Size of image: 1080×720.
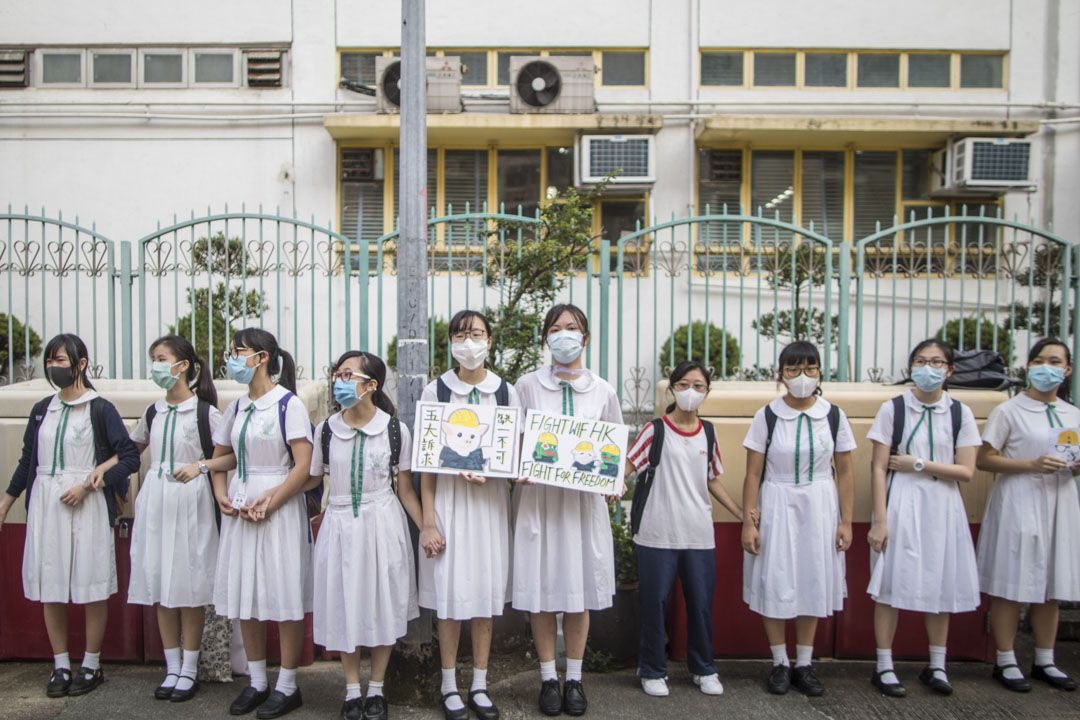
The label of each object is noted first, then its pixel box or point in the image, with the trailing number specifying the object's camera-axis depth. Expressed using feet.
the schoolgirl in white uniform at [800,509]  13.64
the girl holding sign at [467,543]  12.78
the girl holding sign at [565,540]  13.07
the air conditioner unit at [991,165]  35.35
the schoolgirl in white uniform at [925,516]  13.87
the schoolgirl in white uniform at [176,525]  13.48
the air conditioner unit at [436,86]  35.60
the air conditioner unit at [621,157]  35.63
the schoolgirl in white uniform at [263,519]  12.91
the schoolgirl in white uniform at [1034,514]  14.16
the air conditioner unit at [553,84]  35.53
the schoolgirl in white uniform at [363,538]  12.50
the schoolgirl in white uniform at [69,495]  13.75
